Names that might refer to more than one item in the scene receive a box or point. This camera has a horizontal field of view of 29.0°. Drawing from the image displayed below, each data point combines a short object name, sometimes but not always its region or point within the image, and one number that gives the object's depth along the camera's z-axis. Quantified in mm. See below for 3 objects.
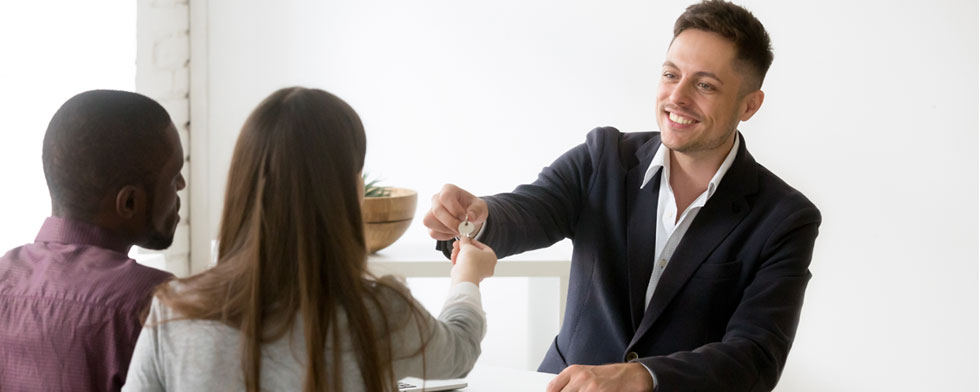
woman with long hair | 2488
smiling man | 3248
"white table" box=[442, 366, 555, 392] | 3082
